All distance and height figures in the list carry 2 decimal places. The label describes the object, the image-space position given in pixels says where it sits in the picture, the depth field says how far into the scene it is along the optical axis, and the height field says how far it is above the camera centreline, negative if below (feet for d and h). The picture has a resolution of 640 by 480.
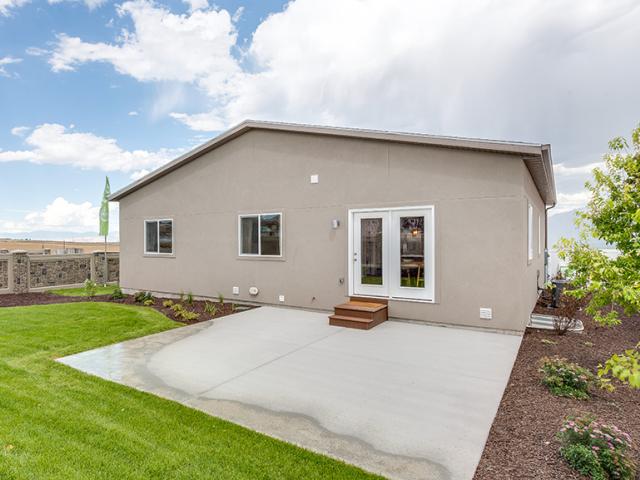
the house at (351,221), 20.88 +1.79
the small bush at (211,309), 26.31 -4.68
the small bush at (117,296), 33.65 -4.58
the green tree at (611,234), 9.11 +0.36
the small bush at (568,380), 12.20 -4.77
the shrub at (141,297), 31.99 -4.48
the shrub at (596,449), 7.61 -4.58
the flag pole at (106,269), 44.93 -2.77
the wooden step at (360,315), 21.91 -4.34
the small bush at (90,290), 34.42 -4.17
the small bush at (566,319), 20.43 -4.29
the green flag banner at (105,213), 46.96 +4.56
